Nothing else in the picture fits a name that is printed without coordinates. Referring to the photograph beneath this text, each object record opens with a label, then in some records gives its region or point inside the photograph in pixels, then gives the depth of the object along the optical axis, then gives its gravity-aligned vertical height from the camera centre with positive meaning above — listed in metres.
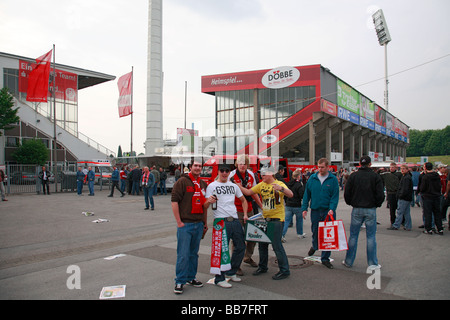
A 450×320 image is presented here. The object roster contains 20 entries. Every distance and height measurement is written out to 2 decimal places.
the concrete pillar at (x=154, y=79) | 32.09 +8.64
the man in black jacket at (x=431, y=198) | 8.41 -1.02
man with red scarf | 4.47 -0.87
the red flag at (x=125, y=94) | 25.80 +5.66
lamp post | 53.28 +22.69
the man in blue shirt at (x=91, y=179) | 20.38 -1.14
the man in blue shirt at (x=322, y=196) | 5.67 -0.65
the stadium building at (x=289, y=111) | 36.84 +6.84
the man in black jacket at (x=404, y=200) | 8.84 -1.13
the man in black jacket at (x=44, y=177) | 19.91 -0.98
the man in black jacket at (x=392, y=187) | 9.45 -0.80
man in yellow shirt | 4.97 -0.83
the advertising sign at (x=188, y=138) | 47.38 +3.71
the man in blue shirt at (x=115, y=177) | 18.32 -0.92
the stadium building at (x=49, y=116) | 37.50 +6.01
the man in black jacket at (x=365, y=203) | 5.43 -0.76
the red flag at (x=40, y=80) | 21.86 +5.81
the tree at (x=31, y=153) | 34.47 +0.99
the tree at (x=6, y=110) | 32.22 +5.39
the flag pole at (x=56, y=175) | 21.39 -0.94
